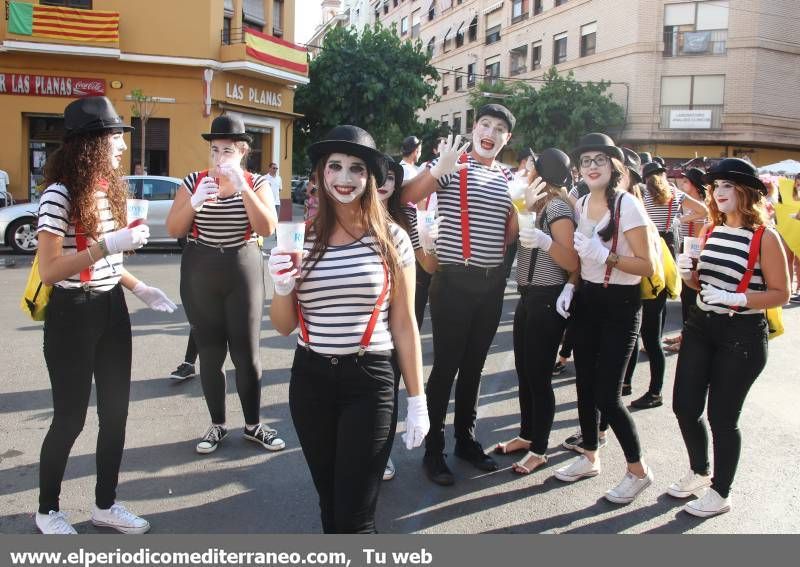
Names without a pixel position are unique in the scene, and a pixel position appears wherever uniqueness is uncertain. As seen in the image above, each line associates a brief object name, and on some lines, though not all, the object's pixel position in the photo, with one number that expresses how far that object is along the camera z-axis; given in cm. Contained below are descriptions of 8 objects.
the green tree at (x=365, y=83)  2783
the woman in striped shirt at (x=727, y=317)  370
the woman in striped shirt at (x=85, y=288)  320
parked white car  1397
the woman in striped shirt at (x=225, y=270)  443
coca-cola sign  2027
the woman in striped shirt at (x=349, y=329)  263
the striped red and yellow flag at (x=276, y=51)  2214
